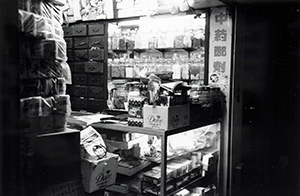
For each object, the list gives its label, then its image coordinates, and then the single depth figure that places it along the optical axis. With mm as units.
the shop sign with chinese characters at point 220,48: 3664
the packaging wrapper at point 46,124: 2045
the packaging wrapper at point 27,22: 1820
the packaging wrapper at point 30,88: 1923
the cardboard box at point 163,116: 2598
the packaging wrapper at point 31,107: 1886
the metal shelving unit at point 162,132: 2576
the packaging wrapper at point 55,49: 2033
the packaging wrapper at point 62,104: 2160
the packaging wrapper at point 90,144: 2428
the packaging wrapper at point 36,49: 1948
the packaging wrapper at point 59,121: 2164
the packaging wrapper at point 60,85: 2168
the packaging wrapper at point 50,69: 2045
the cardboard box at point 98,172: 2363
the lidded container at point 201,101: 3119
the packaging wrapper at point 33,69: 1947
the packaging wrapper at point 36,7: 1971
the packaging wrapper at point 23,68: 1880
